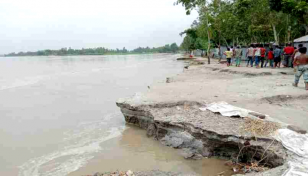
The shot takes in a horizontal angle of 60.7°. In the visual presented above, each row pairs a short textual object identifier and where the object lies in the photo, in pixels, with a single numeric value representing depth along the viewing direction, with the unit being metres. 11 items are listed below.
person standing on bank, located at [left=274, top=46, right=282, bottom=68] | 15.72
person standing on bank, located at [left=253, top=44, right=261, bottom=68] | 16.55
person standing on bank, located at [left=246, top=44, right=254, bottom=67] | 17.28
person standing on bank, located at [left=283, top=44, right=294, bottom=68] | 15.12
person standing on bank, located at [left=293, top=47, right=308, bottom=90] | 8.67
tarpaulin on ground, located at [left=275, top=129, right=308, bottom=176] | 3.48
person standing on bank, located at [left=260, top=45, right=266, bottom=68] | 16.52
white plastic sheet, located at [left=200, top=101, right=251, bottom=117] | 5.74
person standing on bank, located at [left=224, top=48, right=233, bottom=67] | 19.02
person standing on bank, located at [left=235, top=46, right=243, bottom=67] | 18.92
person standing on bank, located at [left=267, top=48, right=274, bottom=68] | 16.44
